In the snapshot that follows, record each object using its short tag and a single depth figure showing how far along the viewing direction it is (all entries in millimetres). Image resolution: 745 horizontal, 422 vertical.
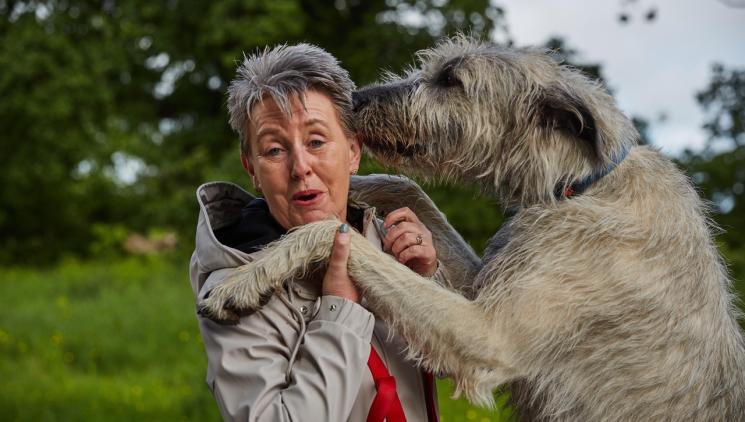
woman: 2486
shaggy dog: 2949
